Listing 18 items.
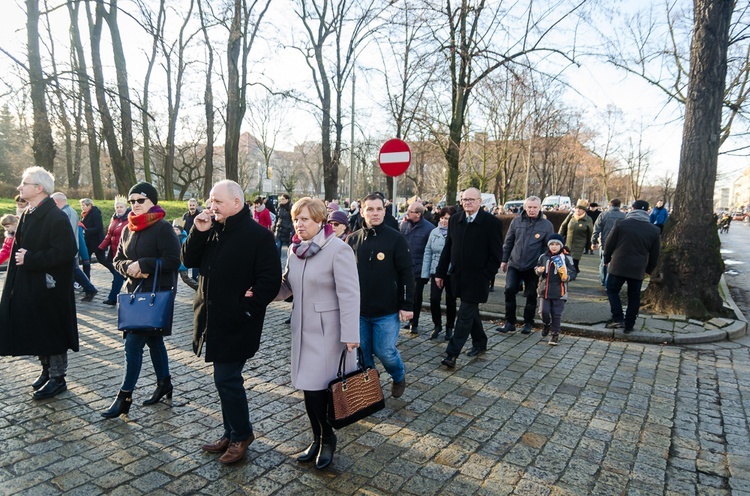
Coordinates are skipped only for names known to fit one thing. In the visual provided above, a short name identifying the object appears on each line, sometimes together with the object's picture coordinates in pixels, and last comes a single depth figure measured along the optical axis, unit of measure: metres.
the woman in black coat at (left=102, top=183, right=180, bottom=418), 3.94
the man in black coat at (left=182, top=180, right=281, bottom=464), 3.11
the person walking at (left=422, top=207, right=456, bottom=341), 6.66
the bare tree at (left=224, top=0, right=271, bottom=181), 17.14
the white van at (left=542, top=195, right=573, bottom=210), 40.97
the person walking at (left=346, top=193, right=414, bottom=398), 4.32
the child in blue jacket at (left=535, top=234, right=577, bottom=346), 6.55
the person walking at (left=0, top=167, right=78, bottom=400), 4.14
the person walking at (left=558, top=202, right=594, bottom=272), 10.44
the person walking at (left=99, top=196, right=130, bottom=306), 7.88
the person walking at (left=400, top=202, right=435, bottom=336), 7.15
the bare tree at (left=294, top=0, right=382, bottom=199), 22.11
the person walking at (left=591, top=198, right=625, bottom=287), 10.41
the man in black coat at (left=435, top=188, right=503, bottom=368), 5.32
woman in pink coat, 3.14
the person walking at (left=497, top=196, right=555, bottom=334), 6.94
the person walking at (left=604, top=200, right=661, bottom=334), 6.98
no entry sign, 8.34
